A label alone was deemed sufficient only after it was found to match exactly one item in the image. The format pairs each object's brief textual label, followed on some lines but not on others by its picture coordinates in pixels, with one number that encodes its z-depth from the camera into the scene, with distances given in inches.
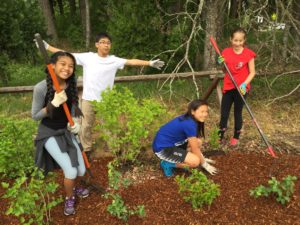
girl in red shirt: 114.7
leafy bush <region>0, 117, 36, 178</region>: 96.4
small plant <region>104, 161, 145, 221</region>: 82.1
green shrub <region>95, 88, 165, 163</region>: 94.2
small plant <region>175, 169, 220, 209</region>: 81.6
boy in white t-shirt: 109.3
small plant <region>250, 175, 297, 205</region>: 83.2
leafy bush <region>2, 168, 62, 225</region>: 69.7
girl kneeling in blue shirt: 96.9
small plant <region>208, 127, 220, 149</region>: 118.5
